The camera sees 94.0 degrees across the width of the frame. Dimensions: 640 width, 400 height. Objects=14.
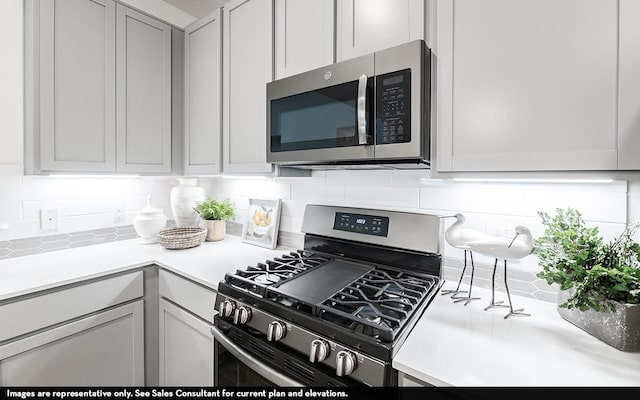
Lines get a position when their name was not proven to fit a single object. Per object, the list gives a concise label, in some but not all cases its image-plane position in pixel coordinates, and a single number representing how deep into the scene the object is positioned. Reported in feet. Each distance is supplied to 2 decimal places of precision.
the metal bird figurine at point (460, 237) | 3.67
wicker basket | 5.99
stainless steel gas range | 2.80
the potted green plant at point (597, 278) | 2.61
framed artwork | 6.22
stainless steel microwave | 3.36
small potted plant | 6.81
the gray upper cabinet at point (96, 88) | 4.97
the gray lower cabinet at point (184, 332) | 4.56
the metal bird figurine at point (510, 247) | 3.32
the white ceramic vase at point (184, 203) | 7.09
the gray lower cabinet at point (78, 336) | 4.08
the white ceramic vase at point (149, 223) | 6.42
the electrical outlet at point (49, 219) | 5.80
